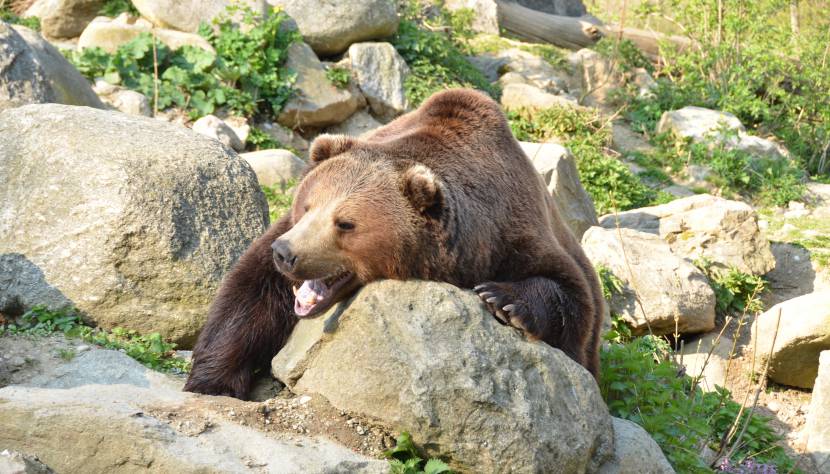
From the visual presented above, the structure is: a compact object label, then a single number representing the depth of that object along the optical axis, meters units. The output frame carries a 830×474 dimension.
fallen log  21.84
